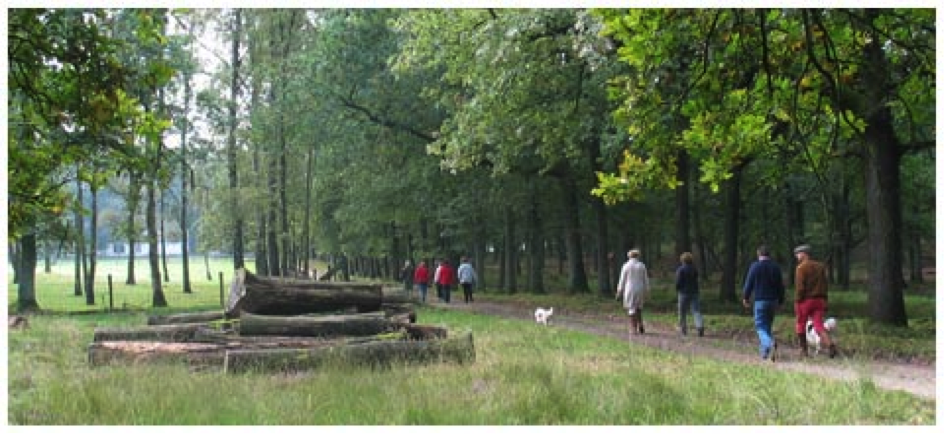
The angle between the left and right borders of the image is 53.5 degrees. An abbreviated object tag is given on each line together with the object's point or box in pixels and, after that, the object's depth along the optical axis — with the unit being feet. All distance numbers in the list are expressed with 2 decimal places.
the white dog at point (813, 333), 44.19
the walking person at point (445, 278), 100.30
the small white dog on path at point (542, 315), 67.82
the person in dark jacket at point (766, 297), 44.42
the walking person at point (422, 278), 101.17
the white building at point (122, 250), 345.70
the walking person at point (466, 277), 101.19
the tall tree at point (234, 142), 134.21
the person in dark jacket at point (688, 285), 57.16
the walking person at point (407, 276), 124.36
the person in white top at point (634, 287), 57.21
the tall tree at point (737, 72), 25.80
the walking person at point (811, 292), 43.14
